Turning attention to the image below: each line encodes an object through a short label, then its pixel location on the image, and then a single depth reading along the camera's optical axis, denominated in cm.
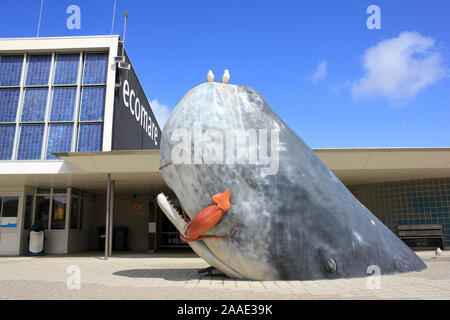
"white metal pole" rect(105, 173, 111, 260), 1341
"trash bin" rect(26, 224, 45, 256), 1576
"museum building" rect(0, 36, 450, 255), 1566
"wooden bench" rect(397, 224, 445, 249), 1523
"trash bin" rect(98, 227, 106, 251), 1961
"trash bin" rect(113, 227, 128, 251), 1938
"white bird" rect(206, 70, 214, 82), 743
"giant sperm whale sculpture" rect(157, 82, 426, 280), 635
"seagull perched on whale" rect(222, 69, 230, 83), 741
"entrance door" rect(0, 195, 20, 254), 1634
